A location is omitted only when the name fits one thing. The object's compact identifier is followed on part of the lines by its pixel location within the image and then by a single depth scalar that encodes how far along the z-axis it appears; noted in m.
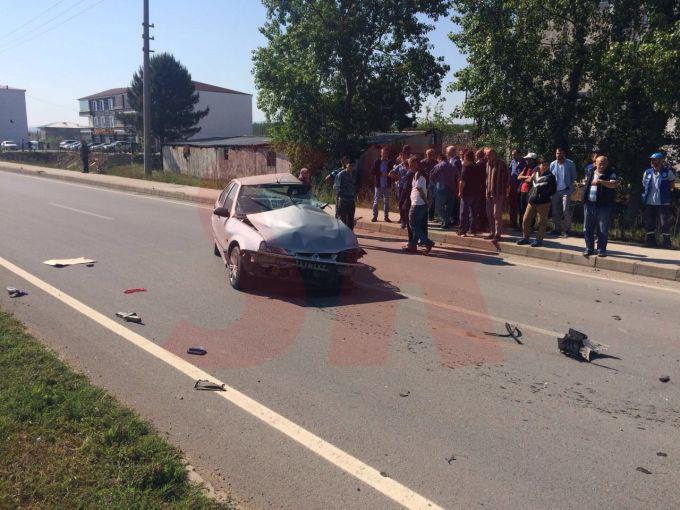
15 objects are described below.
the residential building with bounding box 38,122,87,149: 101.25
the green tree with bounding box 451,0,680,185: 12.88
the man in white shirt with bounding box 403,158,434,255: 10.83
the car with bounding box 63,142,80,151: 67.39
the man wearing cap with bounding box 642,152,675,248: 10.84
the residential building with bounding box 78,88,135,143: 95.12
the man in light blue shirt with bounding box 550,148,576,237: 12.23
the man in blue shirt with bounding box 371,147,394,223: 15.47
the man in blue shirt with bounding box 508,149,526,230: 13.48
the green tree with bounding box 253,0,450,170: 21.14
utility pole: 29.39
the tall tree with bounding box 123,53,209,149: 60.06
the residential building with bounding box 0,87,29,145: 108.75
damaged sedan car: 7.50
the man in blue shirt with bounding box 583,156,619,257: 10.15
